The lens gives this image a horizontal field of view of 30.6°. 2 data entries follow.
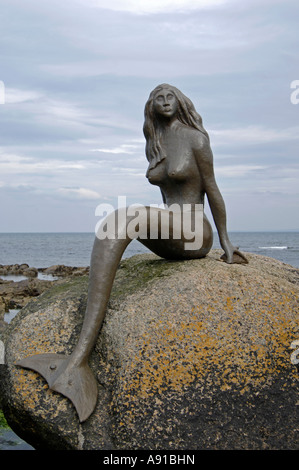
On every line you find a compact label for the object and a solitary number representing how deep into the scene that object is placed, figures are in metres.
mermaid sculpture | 4.30
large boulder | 3.54
